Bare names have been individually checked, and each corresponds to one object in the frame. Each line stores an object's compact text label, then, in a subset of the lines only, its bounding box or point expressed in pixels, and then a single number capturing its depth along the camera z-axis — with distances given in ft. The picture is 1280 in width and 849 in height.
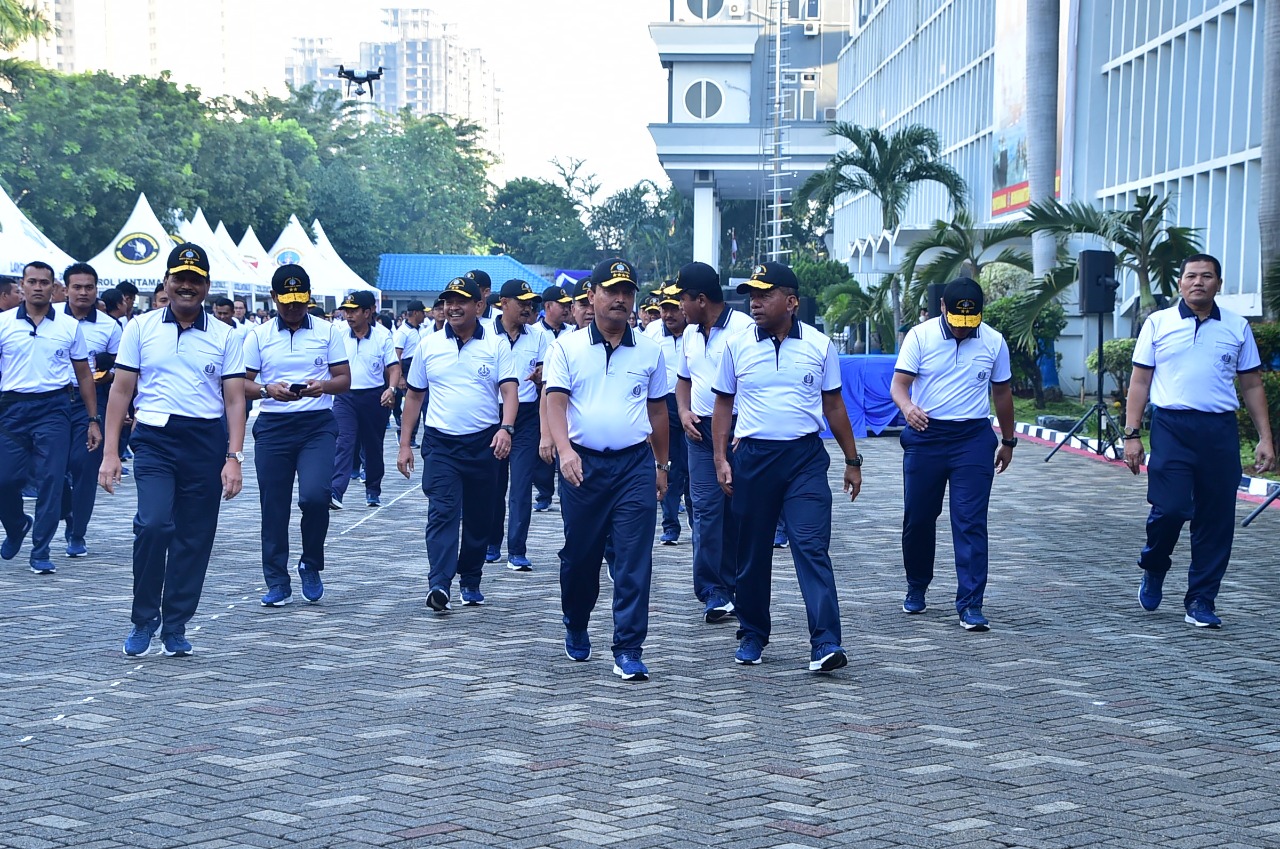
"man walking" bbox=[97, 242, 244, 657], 25.93
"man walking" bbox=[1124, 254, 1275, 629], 28.89
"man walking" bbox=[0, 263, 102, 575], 35.99
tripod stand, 65.05
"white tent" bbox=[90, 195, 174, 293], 99.40
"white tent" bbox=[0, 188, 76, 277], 81.20
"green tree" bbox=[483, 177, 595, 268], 371.97
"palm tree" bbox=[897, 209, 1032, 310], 92.07
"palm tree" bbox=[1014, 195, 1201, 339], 71.10
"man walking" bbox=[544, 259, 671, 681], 24.52
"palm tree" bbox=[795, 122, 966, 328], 119.96
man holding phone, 31.32
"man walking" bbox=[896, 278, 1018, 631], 29.09
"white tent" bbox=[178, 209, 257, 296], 115.14
